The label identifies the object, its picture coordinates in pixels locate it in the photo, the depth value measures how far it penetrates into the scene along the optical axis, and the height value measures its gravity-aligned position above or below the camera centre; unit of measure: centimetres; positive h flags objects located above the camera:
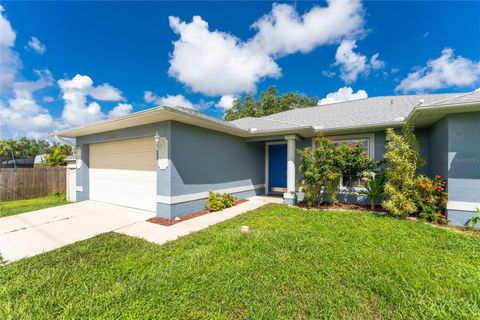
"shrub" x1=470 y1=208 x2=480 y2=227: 446 -134
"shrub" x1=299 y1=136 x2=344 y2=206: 627 -27
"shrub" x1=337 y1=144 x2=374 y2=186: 632 +3
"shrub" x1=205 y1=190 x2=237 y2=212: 649 -142
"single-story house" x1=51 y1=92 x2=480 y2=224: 474 +36
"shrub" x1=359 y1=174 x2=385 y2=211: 624 -83
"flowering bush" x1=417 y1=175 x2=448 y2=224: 492 -97
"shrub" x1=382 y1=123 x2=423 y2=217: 526 -35
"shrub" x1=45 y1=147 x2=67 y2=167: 1706 -4
